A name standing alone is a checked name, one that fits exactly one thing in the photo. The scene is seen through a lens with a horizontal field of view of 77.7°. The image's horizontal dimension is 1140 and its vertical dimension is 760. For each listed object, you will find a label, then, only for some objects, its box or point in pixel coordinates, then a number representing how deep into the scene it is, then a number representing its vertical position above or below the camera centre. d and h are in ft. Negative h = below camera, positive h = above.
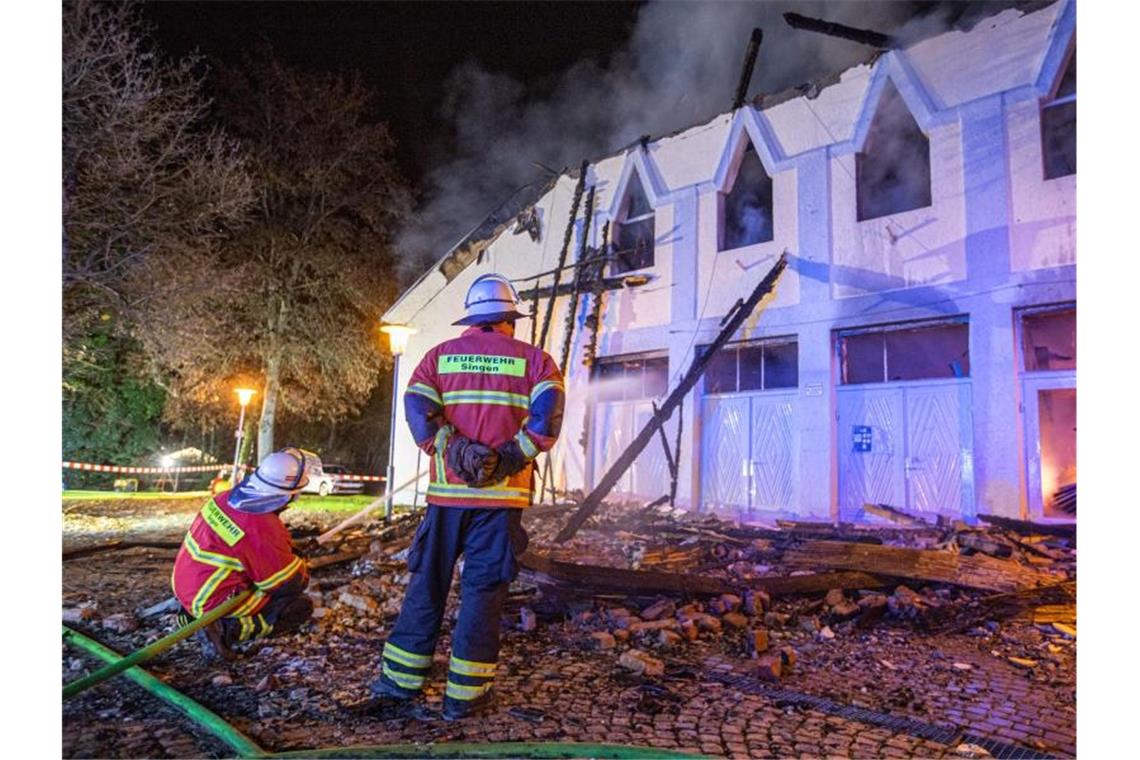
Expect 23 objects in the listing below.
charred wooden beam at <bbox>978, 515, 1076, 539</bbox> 22.49 -4.11
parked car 59.16 -6.56
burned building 24.59 +4.69
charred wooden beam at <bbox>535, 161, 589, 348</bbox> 37.32 +8.97
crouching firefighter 13.20 -2.72
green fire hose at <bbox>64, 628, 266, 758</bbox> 9.11 -4.29
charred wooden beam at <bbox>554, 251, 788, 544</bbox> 26.68 +0.65
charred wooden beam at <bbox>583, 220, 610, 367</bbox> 37.17 +4.71
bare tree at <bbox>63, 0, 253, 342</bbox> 30.81 +12.00
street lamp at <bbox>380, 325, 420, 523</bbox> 33.90 +3.16
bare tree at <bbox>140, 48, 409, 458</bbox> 61.82 +14.73
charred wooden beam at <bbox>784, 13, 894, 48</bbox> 28.99 +15.56
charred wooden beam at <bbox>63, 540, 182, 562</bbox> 23.73 -4.71
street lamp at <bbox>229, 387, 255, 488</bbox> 54.54 +1.24
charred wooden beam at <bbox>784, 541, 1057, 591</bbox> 17.61 -4.33
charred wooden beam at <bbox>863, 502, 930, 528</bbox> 25.82 -4.19
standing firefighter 10.49 -1.27
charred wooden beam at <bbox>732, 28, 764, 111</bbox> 32.60 +15.88
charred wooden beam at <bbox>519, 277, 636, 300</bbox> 36.76 +6.37
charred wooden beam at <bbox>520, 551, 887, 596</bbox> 16.97 -4.30
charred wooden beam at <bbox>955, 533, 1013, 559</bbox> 20.15 -4.17
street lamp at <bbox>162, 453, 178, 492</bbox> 67.30 -4.82
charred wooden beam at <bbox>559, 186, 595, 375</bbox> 36.78 +6.20
